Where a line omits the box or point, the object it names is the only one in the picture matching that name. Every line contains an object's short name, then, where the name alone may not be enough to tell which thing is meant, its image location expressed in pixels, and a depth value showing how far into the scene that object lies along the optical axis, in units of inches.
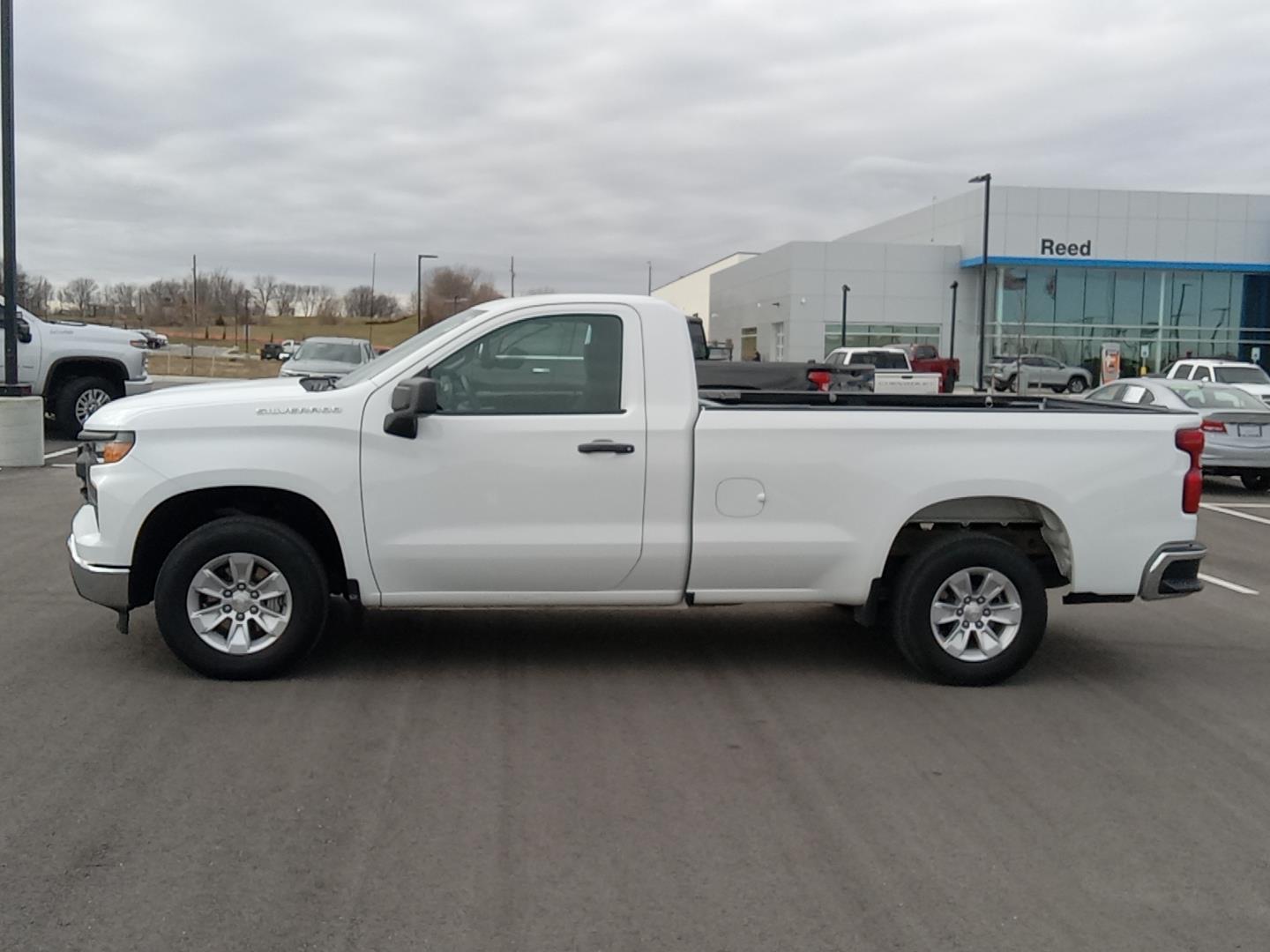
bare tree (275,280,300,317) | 5329.7
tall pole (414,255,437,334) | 2653.5
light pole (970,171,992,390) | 1676.9
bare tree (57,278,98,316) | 4047.7
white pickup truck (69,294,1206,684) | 249.8
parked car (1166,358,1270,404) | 1144.9
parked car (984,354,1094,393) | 2012.8
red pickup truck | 1633.9
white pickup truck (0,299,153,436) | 719.1
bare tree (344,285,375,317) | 4667.8
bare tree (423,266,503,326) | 3147.1
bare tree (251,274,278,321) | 5162.4
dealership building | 2384.4
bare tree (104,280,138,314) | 4318.4
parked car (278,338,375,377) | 918.4
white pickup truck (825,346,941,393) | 1200.2
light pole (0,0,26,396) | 621.9
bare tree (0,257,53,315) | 2444.6
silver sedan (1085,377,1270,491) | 650.8
